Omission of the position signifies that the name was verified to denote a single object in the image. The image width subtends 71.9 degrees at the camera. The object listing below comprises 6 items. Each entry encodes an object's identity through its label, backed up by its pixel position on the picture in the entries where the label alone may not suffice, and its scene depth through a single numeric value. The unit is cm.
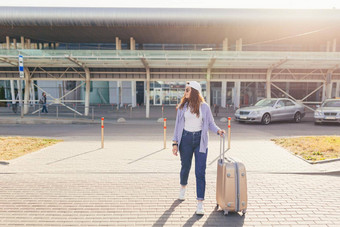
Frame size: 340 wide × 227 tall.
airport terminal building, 1611
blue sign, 1399
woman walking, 373
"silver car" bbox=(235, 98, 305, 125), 1469
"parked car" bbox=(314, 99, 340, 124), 1398
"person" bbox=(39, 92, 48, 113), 1817
